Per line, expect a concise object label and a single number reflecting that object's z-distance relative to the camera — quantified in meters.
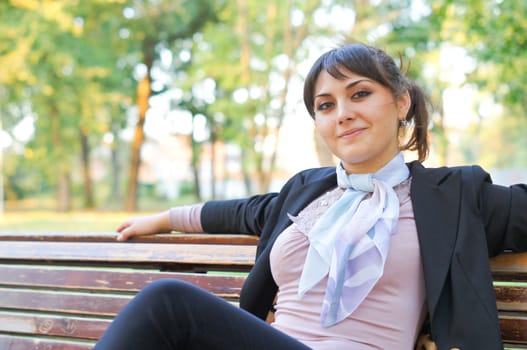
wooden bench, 2.71
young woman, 1.84
